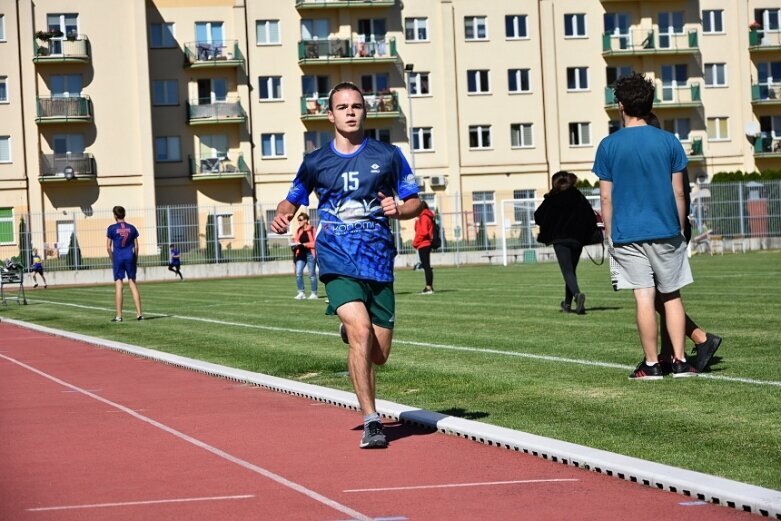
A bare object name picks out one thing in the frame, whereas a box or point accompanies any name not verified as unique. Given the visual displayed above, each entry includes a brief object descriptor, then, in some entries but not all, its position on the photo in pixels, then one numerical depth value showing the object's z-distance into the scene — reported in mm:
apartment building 69000
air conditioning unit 73250
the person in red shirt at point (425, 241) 29241
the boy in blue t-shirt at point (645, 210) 10758
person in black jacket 19919
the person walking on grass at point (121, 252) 24344
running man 8695
